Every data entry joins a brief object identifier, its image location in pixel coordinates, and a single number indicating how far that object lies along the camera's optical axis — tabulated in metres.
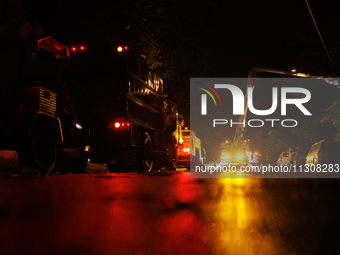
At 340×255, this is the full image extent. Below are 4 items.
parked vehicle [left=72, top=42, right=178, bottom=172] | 11.94
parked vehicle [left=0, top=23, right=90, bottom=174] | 7.61
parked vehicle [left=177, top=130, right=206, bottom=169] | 24.39
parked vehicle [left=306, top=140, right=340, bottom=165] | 20.25
